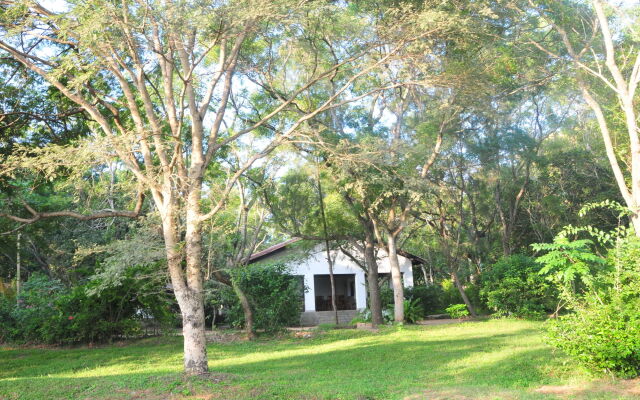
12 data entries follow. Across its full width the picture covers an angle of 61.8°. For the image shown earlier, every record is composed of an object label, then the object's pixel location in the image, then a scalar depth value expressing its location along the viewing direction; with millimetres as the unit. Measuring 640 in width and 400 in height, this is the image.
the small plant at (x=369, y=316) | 20797
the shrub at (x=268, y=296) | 17250
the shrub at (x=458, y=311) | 21594
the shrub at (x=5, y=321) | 16859
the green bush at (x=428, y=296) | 25828
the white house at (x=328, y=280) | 26094
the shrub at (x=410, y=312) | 20328
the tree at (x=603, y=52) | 12148
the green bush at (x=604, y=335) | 7355
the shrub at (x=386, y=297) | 25225
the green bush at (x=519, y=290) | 18422
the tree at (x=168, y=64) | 8562
